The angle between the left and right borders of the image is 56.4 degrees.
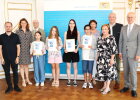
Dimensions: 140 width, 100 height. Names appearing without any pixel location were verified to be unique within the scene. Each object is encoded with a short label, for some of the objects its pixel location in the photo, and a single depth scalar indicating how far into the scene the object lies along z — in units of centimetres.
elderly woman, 251
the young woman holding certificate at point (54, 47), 287
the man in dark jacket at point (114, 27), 272
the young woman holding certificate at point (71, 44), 285
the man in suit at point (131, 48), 243
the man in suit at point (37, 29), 305
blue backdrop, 311
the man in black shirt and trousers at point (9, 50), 257
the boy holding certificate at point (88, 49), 278
